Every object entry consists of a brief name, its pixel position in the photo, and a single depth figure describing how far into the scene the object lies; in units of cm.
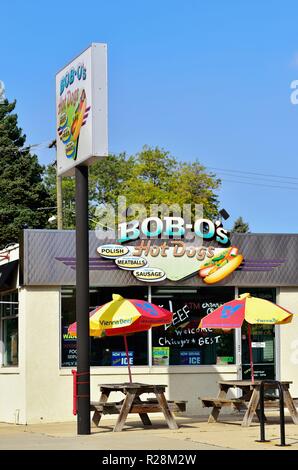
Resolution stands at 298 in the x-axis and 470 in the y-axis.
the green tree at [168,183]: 5980
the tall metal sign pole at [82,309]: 1529
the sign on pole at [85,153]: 1529
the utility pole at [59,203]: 3697
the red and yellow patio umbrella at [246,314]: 1720
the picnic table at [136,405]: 1631
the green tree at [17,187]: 5625
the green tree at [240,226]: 9012
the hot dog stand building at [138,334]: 2017
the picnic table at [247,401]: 1675
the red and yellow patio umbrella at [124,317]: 1680
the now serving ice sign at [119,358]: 2066
